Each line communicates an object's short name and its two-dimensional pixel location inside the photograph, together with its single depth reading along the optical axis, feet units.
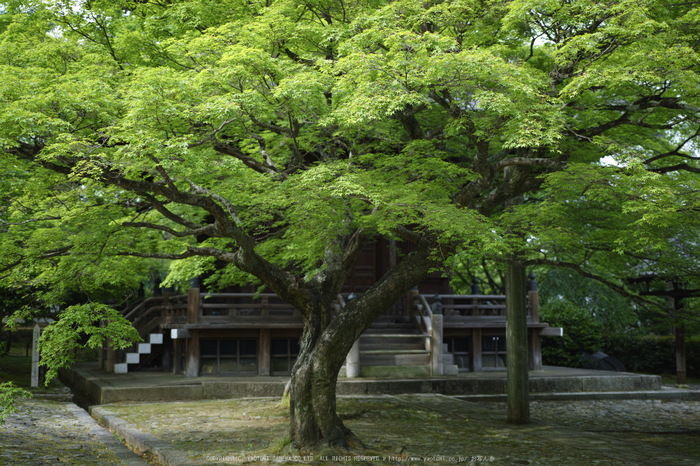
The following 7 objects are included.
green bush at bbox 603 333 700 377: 79.46
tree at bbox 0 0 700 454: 28.48
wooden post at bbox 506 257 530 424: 41.22
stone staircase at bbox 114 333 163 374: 63.26
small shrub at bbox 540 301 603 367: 78.59
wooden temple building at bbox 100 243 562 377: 60.59
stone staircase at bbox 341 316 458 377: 60.08
